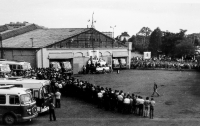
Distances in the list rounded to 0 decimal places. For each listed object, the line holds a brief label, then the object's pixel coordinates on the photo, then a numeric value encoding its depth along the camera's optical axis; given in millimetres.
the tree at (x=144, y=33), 121256
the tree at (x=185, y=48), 73588
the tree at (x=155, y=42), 90562
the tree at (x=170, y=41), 81700
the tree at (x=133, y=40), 112162
